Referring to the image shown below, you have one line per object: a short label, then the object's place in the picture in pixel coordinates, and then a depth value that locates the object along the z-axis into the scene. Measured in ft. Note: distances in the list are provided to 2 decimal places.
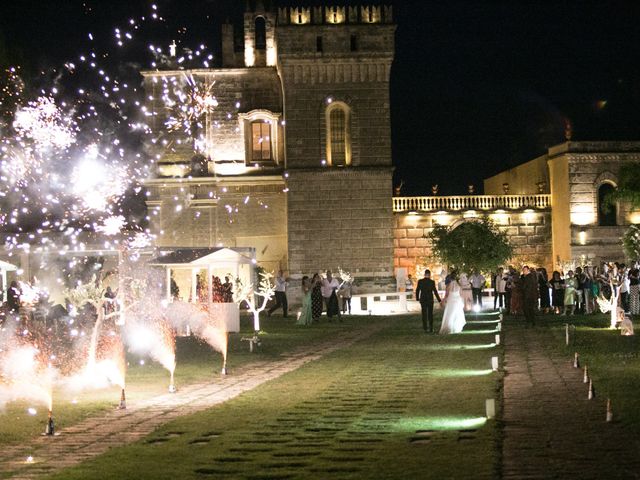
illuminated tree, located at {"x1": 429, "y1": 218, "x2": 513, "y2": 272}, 141.28
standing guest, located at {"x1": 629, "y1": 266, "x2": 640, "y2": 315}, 96.89
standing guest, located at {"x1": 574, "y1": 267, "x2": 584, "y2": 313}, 105.29
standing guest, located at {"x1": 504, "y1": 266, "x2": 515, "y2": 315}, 109.34
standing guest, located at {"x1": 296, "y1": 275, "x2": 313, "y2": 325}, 99.45
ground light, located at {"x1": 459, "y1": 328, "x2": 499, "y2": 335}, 82.38
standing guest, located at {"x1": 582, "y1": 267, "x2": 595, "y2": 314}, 104.73
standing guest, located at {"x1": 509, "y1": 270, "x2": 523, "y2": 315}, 103.40
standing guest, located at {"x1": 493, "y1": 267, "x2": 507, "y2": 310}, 115.14
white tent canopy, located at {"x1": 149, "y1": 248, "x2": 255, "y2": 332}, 90.07
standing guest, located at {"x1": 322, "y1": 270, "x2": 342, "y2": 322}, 108.68
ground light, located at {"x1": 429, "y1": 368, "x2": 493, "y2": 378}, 51.52
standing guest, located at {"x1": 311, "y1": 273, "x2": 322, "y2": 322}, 107.14
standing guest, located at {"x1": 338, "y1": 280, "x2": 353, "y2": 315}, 121.49
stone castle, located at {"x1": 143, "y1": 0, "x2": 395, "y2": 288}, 146.41
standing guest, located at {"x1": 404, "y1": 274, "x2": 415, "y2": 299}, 143.97
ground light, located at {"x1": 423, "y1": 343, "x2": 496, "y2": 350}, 68.30
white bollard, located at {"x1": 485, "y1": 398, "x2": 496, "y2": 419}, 36.17
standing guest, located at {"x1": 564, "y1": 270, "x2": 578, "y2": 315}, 104.42
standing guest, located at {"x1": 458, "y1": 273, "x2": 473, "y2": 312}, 112.47
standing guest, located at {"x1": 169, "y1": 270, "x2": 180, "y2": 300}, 108.68
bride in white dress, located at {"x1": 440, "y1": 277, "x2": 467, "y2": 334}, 82.28
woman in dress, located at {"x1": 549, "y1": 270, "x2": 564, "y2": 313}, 108.68
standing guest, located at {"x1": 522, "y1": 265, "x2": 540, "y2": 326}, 88.48
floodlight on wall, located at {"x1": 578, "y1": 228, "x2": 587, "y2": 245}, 153.79
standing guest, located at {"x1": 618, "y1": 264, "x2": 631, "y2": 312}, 99.15
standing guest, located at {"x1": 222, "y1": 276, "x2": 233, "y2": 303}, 105.70
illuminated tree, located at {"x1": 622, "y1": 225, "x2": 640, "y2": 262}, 123.95
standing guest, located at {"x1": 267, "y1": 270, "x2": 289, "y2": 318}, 114.98
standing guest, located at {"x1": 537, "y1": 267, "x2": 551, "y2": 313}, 109.29
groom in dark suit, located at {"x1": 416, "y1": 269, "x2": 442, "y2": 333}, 83.76
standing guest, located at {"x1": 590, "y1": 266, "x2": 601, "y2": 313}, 106.30
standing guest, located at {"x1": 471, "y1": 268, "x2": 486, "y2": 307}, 112.98
